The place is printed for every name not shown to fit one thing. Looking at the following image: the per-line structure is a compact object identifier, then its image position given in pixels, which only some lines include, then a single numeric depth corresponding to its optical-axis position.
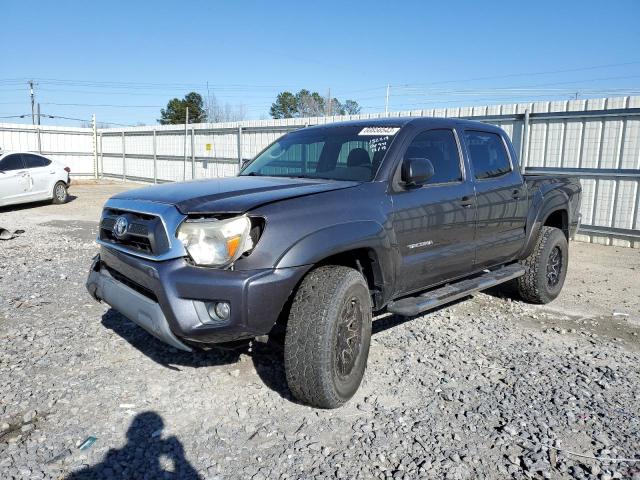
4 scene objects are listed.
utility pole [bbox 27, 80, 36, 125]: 63.00
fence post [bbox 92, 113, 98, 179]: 25.20
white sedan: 12.81
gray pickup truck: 2.95
